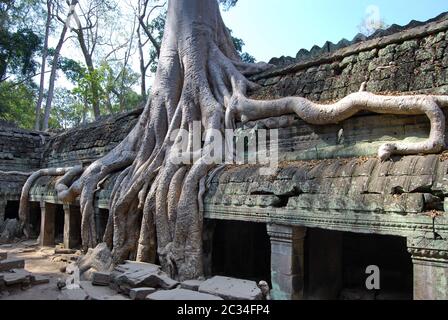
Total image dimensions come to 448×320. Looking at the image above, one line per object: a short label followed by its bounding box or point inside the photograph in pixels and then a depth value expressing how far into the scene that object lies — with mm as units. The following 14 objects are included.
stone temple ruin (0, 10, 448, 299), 3498
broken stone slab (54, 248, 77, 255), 8484
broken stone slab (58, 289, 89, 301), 4797
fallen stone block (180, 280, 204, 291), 4629
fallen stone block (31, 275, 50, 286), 5969
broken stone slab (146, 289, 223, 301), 4180
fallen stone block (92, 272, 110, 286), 5496
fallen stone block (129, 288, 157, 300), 4570
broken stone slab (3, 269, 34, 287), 5492
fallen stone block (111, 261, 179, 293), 4889
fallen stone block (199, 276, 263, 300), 4160
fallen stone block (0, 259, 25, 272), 6109
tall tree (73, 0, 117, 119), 18212
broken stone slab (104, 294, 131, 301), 4531
